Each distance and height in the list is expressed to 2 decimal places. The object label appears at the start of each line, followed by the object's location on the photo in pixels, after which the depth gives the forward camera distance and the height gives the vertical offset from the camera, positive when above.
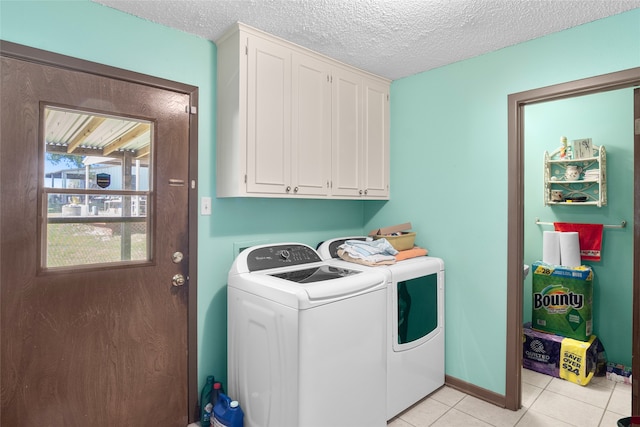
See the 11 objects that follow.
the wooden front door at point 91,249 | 1.63 -0.17
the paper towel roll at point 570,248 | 2.93 -0.27
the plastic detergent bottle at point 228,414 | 1.92 -1.10
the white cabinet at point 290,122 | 2.07 +0.62
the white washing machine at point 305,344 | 1.68 -0.67
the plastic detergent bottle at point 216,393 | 2.10 -1.07
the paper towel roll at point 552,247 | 3.05 -0.27
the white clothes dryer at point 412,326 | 2.19 -0.74
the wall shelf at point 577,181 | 2.86 +0.29
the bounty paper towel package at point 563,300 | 2.88 -0.71
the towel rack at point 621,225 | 2.84 -0.08
